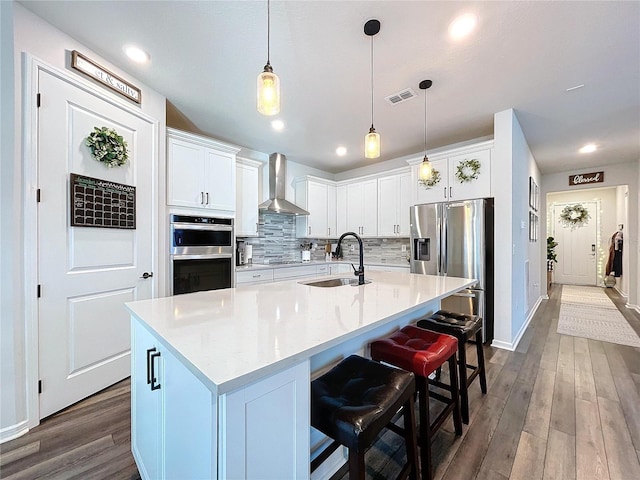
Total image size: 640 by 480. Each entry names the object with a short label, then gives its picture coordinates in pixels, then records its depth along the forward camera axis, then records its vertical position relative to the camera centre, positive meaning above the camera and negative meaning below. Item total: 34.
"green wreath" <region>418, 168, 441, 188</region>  3.55 +0.80
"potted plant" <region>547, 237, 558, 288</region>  6.88 -0.43
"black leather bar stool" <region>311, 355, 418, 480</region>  0.93 -0.63
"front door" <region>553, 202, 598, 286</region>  7.13 -0.30
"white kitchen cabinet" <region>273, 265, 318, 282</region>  3.84 -0.47
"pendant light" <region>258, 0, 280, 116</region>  1.39 +0.78
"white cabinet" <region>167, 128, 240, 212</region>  2.87 +0.80
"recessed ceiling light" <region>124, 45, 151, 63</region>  2.03 +1.45
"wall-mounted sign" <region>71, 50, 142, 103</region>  1.97 +1.32
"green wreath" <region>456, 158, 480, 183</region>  3.22 +0.85
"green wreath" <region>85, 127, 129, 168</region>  2.09 +0.76
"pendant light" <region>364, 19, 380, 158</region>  1.97 +0.72
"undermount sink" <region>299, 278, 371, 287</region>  2.20 -0.36
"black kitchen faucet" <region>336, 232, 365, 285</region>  2.06 -0.25
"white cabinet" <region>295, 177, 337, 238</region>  4.68 +0.61
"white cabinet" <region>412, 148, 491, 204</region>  3.17 +0.76
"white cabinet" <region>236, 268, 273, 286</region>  3.44 -0.46
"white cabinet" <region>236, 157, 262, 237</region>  3.75 +0.63
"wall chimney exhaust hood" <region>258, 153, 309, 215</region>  4.24 +0.94
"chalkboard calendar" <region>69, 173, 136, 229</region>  1.98 +0.31
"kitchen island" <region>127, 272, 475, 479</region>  0.71 -0.42
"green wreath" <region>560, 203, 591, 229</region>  7.23 +0.64
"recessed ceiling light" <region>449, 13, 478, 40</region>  1.70 +1.40
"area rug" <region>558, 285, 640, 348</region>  3.38 -1.22
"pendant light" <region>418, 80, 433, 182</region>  2.42 +0.68
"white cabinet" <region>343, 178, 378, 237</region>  4.60 +0.58
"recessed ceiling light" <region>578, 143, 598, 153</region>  3.90 +1.36
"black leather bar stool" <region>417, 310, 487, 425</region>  1.81 -0.63
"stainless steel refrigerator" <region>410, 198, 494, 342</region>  3.11 -0.11
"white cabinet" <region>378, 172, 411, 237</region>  4.21 +0.58
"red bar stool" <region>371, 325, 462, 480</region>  1.37 -0.64
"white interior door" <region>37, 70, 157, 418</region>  1.85 -0.12
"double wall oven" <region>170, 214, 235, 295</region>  2.83 -0.14
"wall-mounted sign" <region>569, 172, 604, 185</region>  4.86 +1.14
